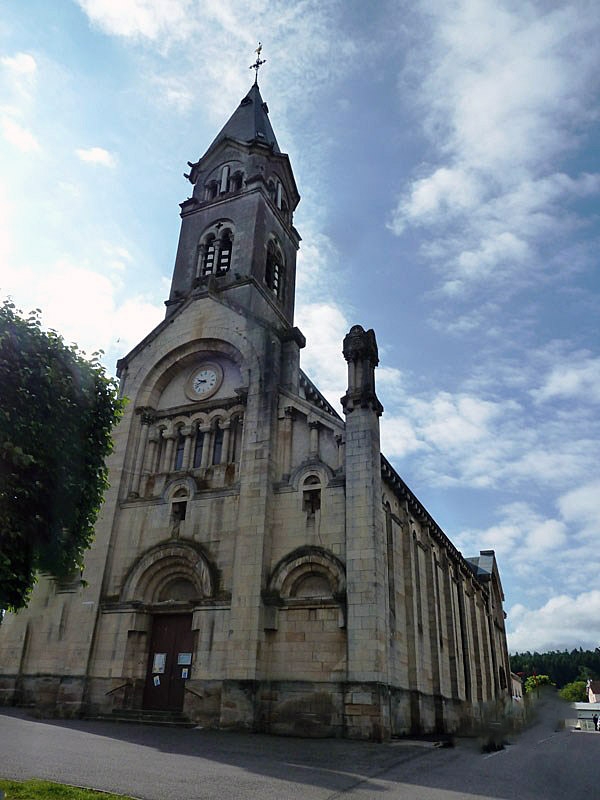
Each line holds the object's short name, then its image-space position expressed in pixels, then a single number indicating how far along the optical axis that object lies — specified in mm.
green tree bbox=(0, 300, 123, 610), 13875
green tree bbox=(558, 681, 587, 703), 24753
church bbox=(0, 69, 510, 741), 20984
